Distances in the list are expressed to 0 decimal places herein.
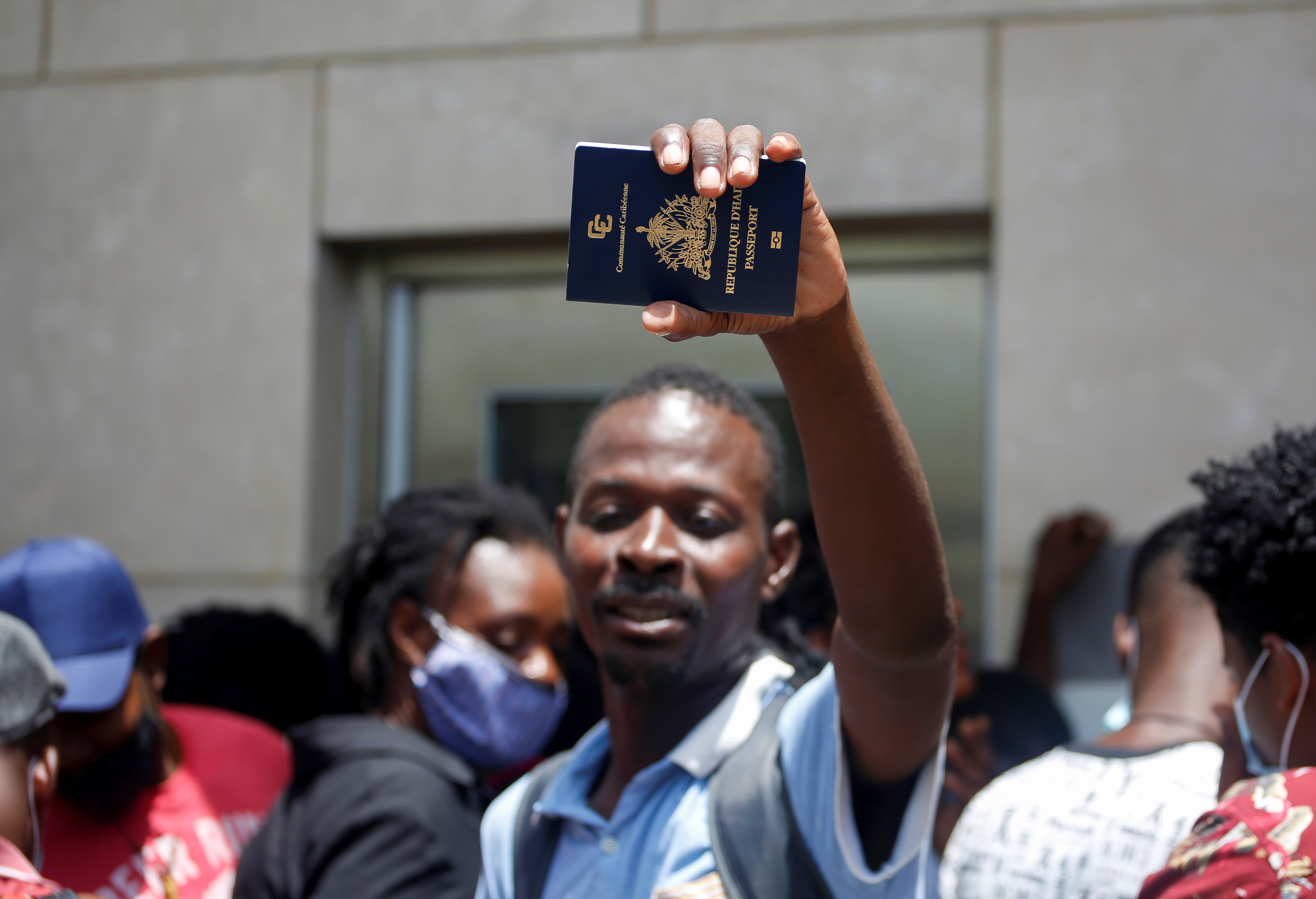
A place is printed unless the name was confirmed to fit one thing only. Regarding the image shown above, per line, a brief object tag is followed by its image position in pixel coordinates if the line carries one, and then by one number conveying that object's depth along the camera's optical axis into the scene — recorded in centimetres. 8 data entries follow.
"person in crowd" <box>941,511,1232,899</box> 194
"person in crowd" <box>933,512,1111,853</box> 286
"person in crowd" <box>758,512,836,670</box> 297
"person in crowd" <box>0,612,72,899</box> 172
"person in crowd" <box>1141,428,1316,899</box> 130
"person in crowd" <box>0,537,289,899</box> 229
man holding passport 138
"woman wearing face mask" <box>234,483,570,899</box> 212
